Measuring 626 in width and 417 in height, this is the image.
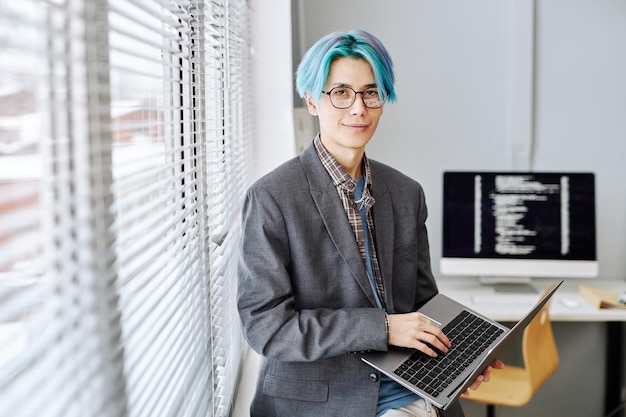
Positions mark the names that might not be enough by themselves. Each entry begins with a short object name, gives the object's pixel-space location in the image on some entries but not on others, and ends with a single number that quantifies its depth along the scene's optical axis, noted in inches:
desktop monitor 107.9
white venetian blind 21.8
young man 52.8
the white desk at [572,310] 99.7
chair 96.7
